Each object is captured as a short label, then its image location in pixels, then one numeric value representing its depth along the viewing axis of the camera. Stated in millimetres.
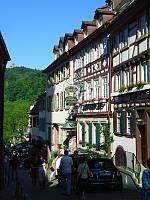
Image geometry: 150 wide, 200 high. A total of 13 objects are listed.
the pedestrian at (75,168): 15912
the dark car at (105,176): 14439
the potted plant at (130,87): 19264
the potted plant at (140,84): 18091
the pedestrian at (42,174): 17098
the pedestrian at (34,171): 19242
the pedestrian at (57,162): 16157
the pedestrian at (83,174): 13583
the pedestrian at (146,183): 7767
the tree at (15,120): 75480
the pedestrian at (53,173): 17597
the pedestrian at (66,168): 13522
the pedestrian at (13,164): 26947
